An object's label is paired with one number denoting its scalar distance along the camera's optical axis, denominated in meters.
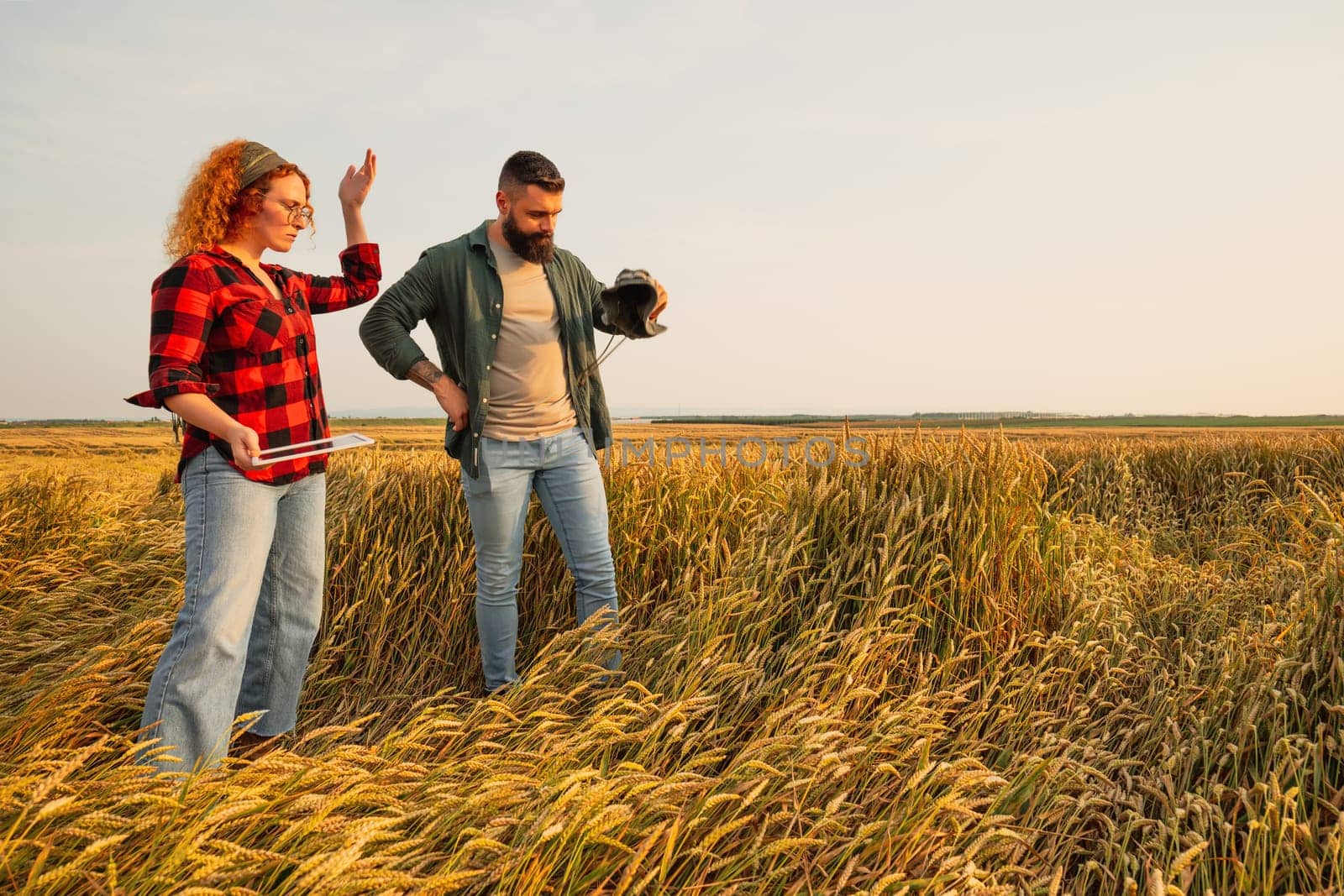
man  3.06
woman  2.16
